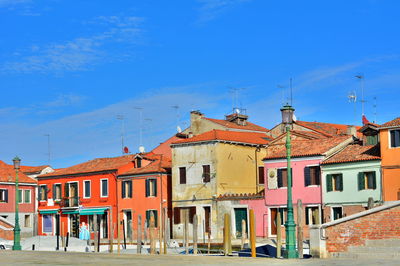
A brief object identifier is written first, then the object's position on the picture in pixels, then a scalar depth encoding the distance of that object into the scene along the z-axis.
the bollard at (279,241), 31.40
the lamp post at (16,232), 37.84
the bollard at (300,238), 29.08
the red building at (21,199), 61.53
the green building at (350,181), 43.22
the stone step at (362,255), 25.95
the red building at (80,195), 58.12
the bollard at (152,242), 36.50
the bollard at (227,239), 34.47
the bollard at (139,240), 37.22
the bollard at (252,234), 31.92
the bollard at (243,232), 41.08
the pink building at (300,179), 45.91
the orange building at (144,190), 54.78
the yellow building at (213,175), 50.69
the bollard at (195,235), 34.85
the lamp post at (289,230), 27.42
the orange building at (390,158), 41.97
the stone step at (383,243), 27.55
